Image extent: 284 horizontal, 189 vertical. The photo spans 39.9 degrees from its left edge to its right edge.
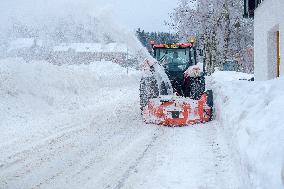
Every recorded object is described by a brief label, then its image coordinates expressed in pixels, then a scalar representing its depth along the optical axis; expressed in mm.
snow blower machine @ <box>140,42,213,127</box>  10523
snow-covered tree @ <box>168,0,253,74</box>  29359
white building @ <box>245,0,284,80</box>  12020
